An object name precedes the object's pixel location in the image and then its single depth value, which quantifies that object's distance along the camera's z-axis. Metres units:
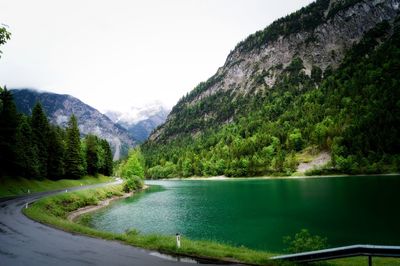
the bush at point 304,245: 27.05
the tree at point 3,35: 14.39
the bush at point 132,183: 113.97
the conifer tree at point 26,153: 70.88
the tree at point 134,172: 124.42
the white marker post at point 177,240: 23.13
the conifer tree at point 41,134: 82.69
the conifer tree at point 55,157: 89.00
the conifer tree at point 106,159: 146.90
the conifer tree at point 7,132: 66.44
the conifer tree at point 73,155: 100.25
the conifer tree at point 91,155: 120.12
